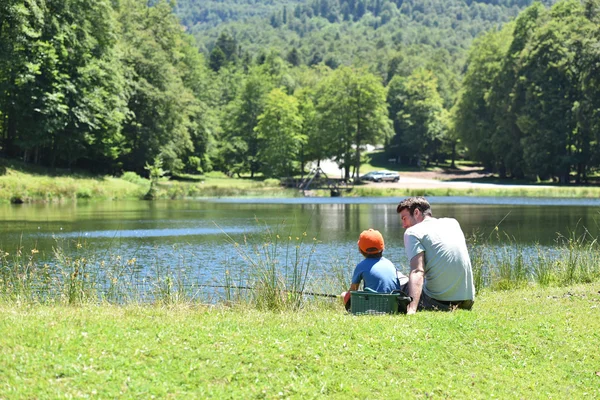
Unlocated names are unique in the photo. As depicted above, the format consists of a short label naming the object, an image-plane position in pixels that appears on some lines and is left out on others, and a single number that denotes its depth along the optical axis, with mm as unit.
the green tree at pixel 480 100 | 83375
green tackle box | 8750
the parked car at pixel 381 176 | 84375
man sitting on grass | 8878
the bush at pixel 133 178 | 58625
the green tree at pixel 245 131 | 89438
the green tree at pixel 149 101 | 63156
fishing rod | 10531
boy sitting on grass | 8938
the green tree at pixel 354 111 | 82938
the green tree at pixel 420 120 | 103562
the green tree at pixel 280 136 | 82812
